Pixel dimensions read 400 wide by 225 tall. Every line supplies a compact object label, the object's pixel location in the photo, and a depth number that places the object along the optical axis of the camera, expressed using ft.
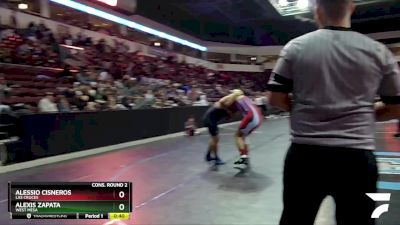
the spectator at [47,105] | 26.21
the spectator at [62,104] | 27.55
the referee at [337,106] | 4.38
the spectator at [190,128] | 36.27
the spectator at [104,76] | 39.69
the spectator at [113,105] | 31.71
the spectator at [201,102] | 48.42
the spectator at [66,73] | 36.45
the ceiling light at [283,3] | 53.38
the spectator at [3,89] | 27.63
